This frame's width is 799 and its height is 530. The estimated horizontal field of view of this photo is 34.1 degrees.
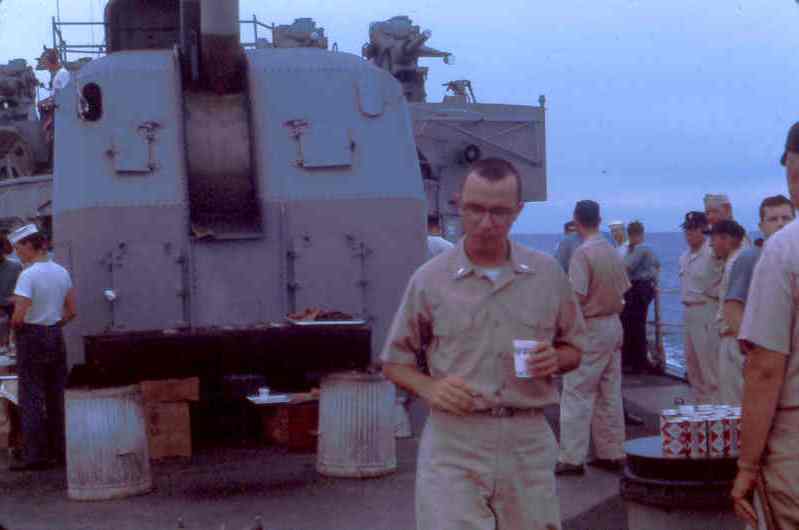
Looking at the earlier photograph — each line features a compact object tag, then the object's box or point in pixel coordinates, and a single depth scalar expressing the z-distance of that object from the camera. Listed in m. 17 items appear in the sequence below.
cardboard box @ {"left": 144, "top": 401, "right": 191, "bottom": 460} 9.59
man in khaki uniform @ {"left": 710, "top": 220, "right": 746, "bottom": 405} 7.71
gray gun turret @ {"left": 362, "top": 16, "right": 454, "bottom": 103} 24.00
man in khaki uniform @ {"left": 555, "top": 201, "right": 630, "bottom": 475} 8.54
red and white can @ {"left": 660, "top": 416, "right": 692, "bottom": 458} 5.15
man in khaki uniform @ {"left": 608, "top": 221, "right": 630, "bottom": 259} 16.53
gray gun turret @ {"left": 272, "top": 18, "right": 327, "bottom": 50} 20.16
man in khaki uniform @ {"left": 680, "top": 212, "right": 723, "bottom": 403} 10.23
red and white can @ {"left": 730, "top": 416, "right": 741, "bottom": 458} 5.16
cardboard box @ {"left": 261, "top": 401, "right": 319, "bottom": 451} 9.83
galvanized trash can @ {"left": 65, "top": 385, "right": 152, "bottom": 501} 8.18
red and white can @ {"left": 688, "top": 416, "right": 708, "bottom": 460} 5.13
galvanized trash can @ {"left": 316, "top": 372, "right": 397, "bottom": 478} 8.64
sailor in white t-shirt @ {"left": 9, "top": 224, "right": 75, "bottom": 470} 9.38
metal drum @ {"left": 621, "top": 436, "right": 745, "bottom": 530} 5.18
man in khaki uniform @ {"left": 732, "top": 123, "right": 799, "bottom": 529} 3.55
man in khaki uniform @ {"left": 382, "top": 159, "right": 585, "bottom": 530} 3.92
